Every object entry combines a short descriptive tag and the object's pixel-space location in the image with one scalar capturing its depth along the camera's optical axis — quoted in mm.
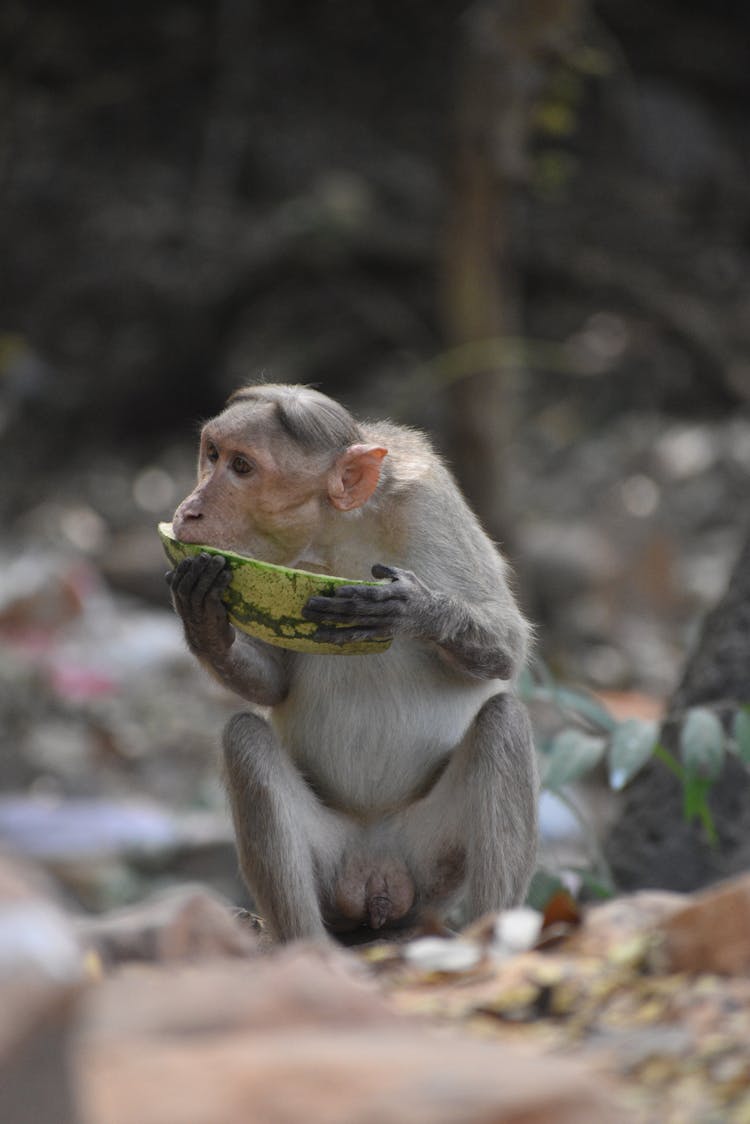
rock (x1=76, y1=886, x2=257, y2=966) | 6113
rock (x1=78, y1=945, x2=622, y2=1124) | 4133
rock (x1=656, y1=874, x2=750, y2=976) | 5766
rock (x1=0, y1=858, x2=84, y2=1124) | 3777
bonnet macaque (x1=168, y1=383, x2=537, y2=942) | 8578
